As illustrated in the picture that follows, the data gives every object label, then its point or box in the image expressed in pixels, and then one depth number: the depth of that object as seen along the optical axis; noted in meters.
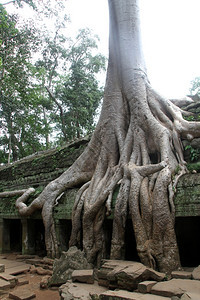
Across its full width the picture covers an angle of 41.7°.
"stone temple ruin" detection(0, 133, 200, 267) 3.88
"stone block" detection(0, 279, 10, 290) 4.13
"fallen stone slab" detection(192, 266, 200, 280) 3.01
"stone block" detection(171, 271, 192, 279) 3.12
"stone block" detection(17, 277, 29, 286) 4.47
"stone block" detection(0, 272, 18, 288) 4.35
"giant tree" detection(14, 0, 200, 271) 3.85
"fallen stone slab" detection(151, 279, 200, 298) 2.59
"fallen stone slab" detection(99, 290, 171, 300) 2.57
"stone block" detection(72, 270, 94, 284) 3.64
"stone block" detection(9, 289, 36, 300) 3.71
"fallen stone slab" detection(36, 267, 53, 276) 4.96
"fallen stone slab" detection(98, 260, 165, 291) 3.11
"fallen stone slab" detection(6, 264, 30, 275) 4.99
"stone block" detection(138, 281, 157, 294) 2.78
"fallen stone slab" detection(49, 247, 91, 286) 4.11
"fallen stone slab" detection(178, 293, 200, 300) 2.33
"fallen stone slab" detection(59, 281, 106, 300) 3.09
